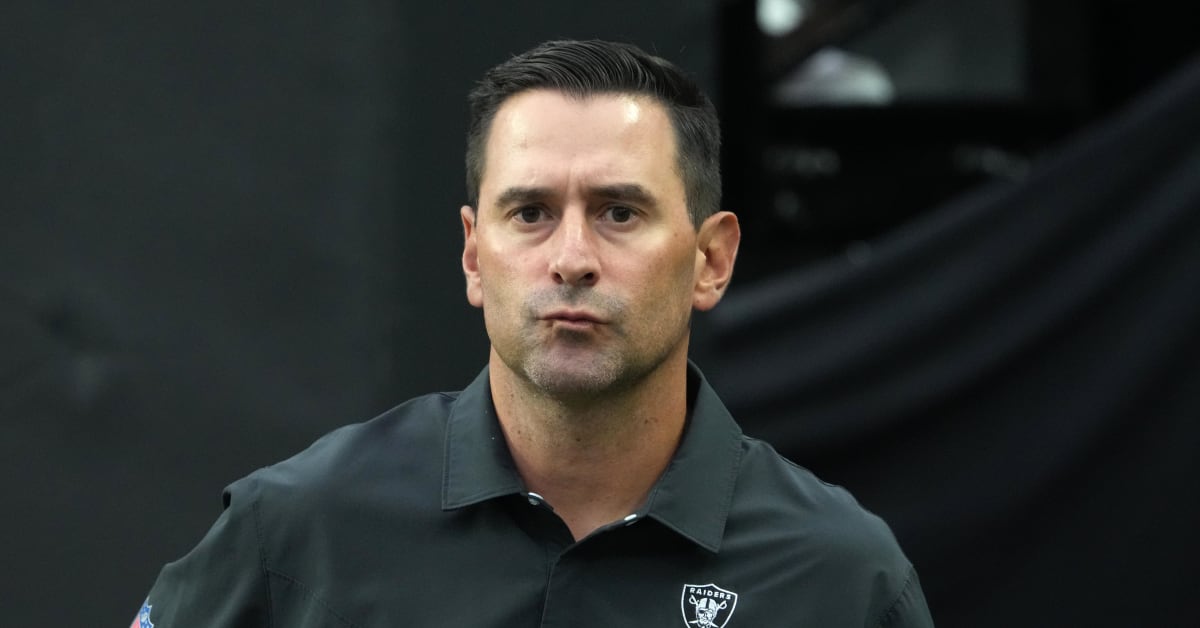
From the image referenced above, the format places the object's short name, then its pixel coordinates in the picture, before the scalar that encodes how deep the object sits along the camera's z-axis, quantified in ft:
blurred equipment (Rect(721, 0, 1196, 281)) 34.40
